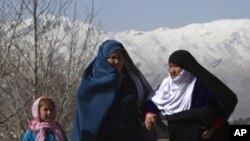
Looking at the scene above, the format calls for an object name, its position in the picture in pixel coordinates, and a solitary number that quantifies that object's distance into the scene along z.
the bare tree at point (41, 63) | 7.37
